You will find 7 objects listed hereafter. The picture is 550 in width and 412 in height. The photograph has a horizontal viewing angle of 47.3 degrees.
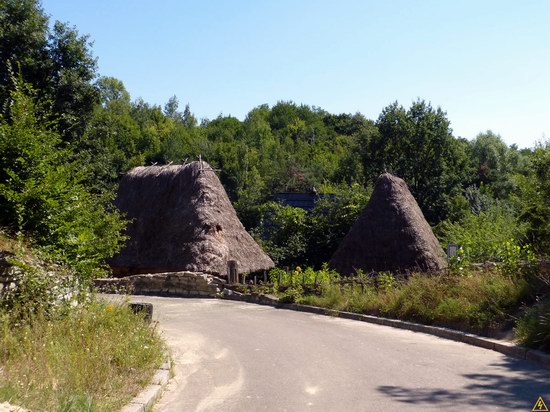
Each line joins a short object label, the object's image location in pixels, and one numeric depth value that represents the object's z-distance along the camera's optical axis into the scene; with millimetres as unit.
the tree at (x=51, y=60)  24891
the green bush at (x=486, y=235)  16500
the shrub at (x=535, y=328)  9969
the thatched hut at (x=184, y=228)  25828
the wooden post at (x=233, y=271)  23891
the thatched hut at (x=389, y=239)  22781
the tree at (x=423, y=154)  38344
